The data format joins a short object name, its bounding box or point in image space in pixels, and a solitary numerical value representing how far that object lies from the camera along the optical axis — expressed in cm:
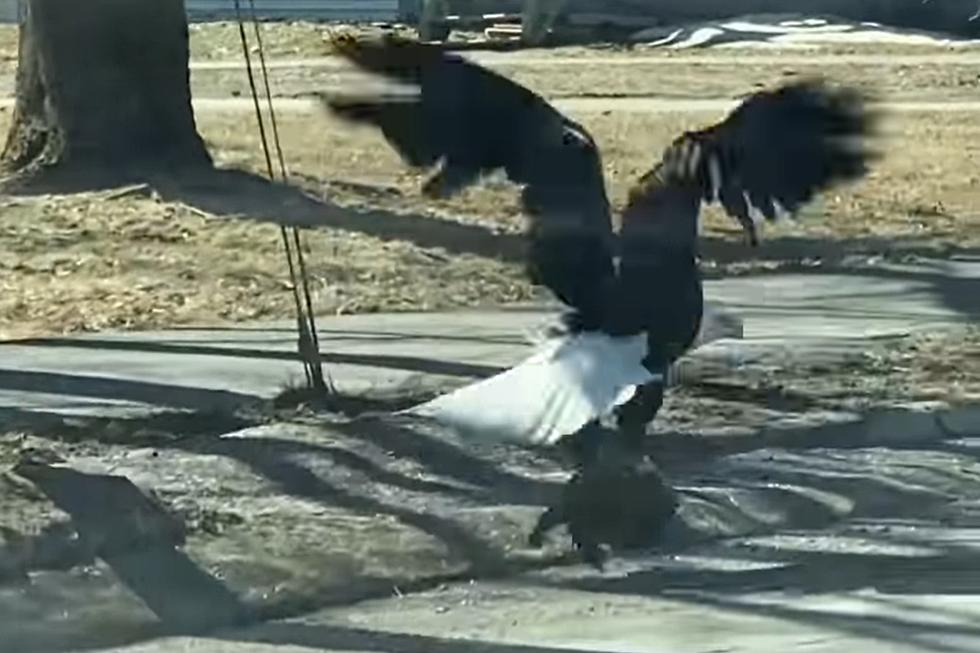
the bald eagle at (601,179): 1442
